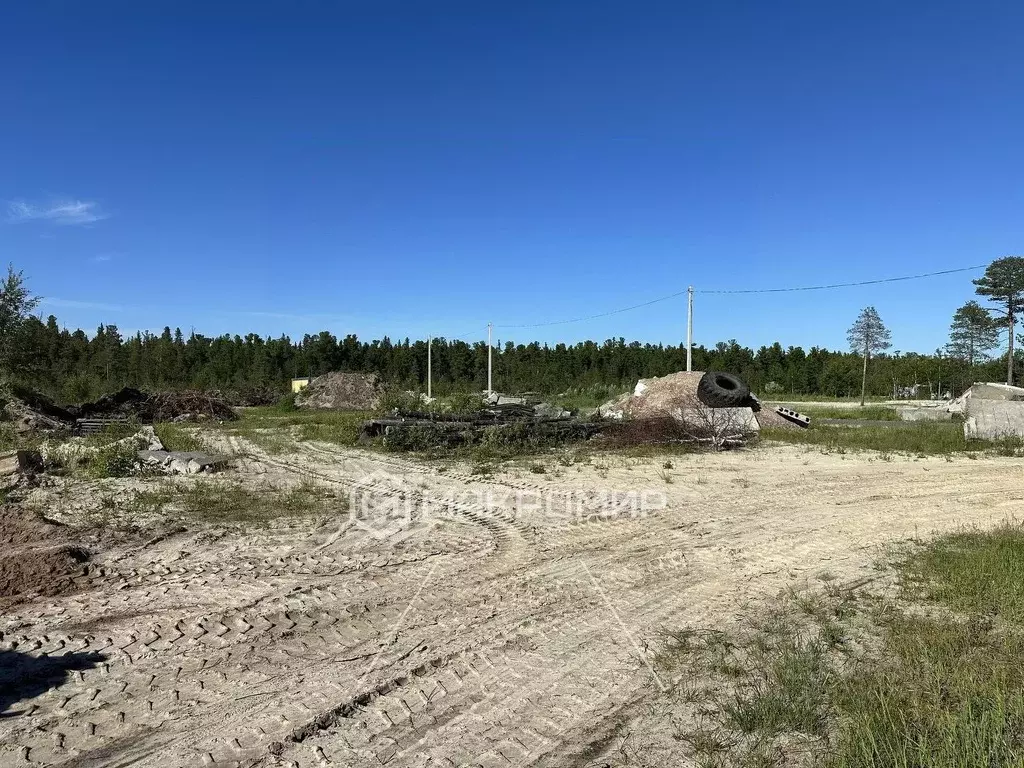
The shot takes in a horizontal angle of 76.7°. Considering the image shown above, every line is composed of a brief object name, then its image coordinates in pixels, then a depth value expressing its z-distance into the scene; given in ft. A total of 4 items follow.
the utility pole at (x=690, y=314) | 107.76
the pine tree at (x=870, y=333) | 161.48
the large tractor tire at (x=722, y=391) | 72.20
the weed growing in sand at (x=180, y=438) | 56.18
